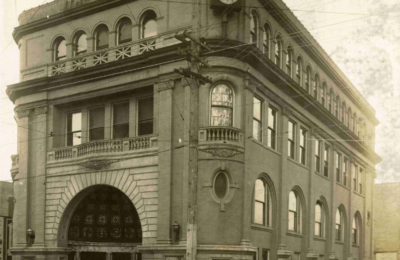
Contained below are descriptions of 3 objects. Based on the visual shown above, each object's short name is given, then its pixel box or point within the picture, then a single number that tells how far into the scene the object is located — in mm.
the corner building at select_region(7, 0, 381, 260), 26625
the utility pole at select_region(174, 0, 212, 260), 20281
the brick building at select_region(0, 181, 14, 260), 39688
